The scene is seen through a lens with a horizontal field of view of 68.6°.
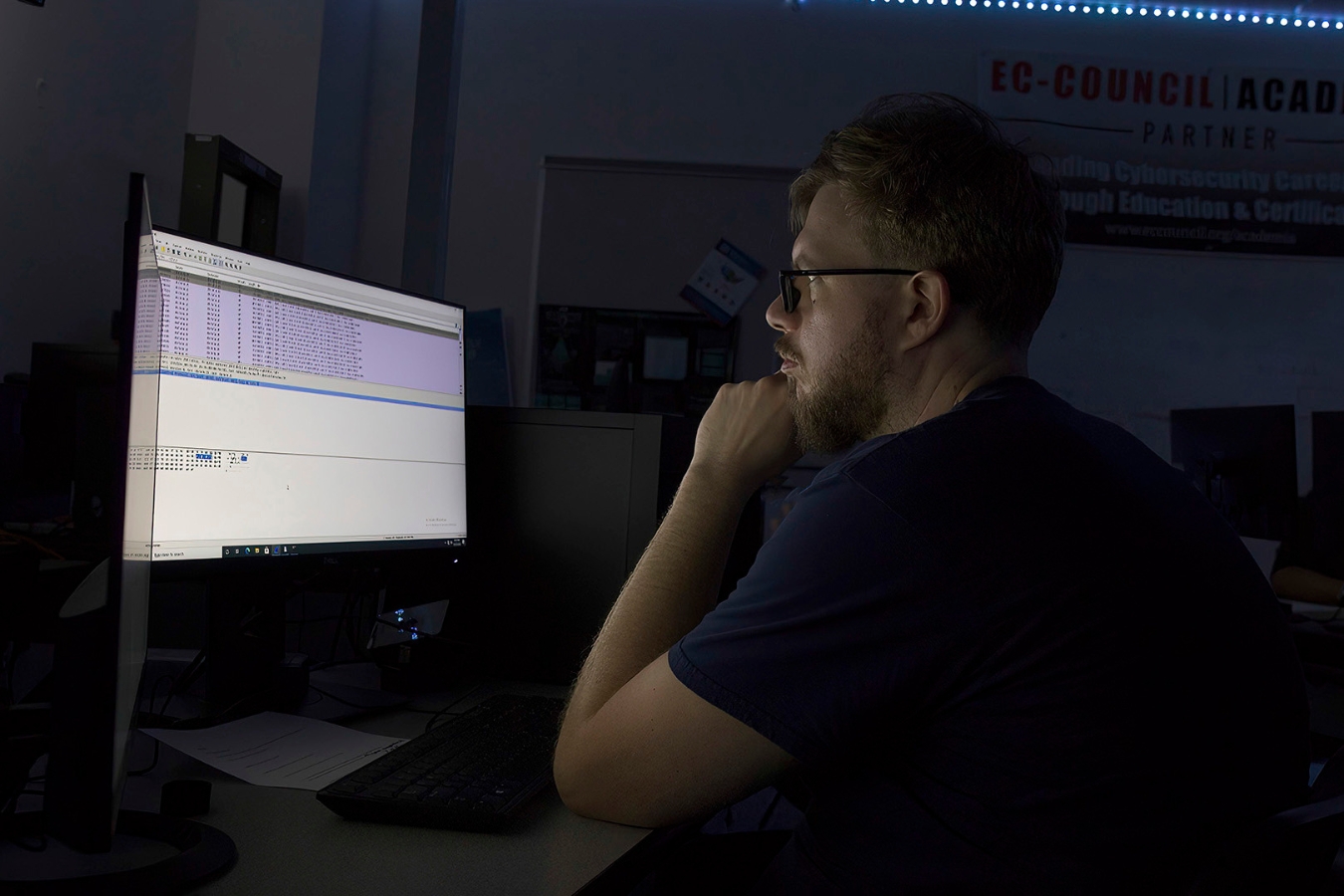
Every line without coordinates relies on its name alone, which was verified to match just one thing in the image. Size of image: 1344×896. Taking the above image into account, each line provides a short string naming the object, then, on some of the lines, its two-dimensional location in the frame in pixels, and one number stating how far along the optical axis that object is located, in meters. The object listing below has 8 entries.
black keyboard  0.79
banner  3.76
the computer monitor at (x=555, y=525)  1.38
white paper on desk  0.90
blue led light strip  3.81
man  0.73
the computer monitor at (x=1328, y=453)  2.09
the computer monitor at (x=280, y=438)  0.98
